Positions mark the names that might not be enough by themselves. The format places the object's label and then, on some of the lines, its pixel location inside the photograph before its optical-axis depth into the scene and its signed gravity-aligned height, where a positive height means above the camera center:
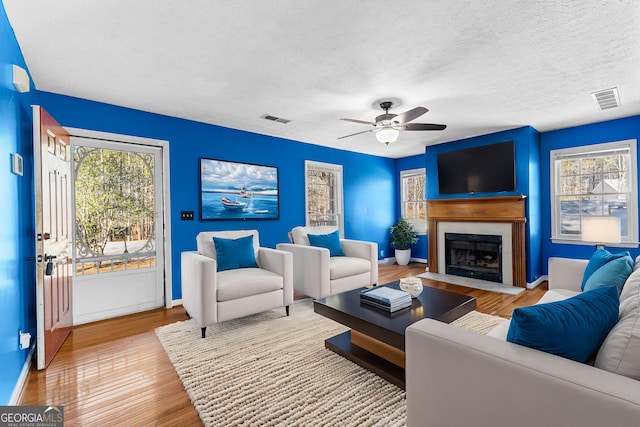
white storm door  3.18 -0.12
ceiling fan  3.18 +0.93
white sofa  0.82 -0.55
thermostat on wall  1.94 +0.38
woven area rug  1.67 -1.11
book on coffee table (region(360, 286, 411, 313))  2.17 -0.64
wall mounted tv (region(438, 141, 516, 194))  4.54 +0.68
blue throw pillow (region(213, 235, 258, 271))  3.22 -0.41
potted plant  6.25 -0.57
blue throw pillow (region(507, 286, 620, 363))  1.01 -0.40
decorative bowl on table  2.45 -0.61
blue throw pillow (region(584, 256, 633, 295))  1.67 -0.38
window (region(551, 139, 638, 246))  3.96 +0.31
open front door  2.19 -0.11
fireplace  4.38 -0.21
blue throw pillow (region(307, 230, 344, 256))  4.13 -0.38
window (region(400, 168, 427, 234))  6.44 +0.33
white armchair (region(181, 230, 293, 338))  2.68 -0.67
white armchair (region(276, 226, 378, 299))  3.56 -0.65
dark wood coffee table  1.89 -0.72
